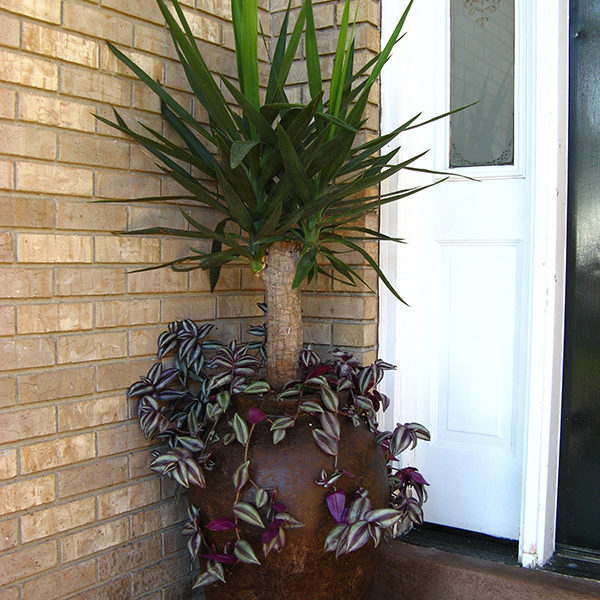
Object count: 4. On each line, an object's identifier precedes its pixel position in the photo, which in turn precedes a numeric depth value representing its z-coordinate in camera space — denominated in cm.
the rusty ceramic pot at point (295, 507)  181
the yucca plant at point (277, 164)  179
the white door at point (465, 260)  231
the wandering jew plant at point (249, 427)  178
